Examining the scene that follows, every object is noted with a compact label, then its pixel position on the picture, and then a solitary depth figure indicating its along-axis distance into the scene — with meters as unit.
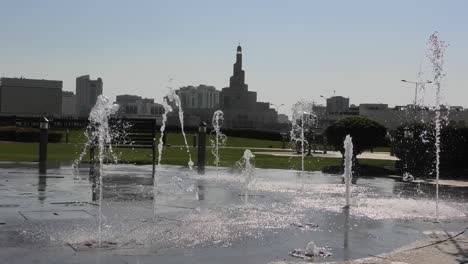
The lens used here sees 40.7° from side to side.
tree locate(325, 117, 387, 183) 21.61
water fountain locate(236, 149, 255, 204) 12.09
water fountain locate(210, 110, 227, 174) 24.54
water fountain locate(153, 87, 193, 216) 12.15
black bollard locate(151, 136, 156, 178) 16.07
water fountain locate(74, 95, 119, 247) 12.18
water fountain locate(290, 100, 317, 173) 26.28
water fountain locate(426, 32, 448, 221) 10.86
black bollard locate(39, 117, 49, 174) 18.73
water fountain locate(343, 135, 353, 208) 11.05
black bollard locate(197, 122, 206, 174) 19.27
